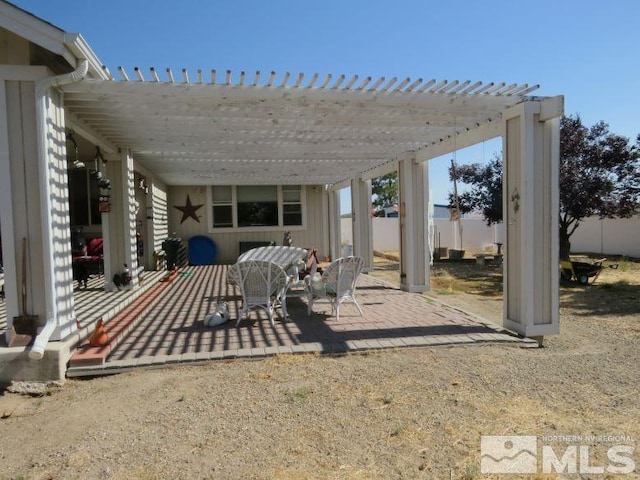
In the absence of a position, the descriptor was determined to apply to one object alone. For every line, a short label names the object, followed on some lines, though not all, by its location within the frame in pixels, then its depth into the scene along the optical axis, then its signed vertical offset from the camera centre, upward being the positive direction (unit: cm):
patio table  732 -48
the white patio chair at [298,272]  617 -72
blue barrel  1288 -67
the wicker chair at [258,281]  490 -64
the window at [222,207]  1328 +67
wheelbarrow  954 -114
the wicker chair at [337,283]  528 -73
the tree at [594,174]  1088 +118
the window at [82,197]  921 +75
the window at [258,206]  1348 +69
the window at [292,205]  1374 +70
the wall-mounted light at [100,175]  634 +84
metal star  1303 +55
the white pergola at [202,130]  372 +131
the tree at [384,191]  3694 +292
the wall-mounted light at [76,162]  548 +102
